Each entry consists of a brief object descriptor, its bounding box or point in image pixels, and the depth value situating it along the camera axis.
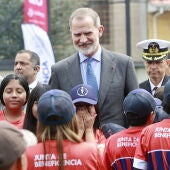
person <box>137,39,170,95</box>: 9.29
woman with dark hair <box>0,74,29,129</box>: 8.32
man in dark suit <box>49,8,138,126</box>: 8.03
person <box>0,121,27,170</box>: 4.64
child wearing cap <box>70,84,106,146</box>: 7.07
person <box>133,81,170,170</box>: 6.45
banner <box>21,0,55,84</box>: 17.80
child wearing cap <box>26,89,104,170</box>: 5.92
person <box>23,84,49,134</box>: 7.52
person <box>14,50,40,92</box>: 9.72
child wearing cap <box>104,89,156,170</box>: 6.70
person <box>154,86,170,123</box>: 7.08
